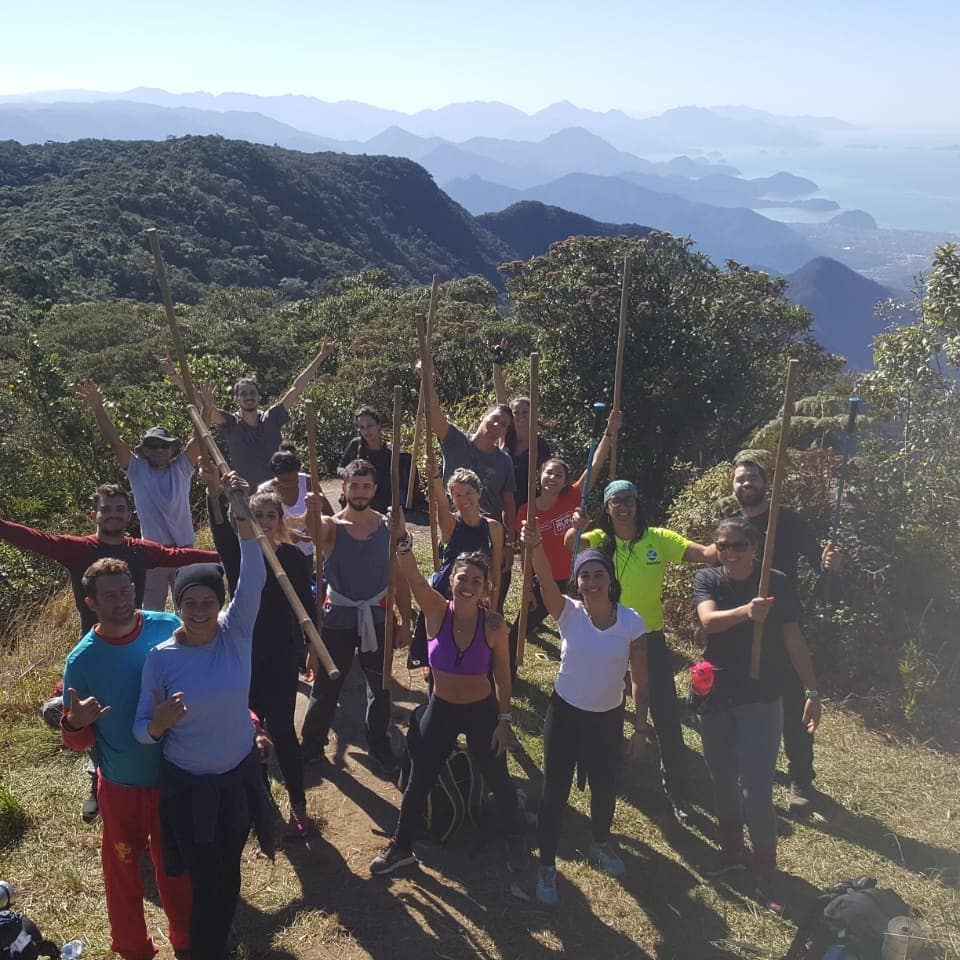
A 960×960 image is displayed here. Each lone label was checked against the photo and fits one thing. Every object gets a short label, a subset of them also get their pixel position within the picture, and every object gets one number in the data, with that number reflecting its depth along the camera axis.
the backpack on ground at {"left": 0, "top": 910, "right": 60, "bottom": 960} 3.19
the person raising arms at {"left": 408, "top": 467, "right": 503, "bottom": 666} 4.70
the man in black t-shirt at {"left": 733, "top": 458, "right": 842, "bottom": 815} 4.68
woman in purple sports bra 4.01
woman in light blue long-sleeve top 3.28
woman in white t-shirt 3.93
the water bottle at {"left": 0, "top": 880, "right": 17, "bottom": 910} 3.22
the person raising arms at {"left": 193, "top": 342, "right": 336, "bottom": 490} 6.29
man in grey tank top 4.81
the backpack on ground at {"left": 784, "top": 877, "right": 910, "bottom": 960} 3.30
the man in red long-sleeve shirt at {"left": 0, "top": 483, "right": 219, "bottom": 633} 4.22
